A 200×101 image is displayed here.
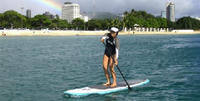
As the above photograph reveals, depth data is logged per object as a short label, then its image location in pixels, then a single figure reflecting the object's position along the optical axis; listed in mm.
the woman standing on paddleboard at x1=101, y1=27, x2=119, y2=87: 14398
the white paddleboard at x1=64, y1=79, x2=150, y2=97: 14055
